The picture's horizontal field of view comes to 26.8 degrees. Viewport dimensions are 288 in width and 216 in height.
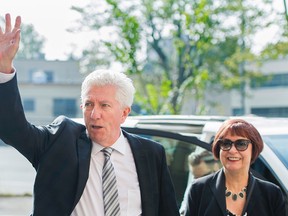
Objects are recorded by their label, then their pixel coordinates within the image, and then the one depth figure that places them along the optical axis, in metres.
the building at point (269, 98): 51.72
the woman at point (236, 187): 3.27
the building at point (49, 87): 35.31
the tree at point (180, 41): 13.79
